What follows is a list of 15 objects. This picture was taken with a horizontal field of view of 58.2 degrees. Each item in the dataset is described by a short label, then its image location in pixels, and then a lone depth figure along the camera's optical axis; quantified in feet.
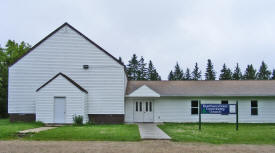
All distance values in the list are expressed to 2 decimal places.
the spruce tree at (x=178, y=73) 247.15
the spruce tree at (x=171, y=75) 251.41
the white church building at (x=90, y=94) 59.36
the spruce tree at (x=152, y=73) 231.30
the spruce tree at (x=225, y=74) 229.15
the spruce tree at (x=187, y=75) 252.97
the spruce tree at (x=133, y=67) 235.20
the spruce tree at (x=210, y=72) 239.09
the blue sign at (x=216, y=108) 52.75
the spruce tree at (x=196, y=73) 254.20
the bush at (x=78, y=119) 58.38
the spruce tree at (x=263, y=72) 242.78
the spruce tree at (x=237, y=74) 233.60
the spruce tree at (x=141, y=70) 232.04
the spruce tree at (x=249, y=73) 234.99
